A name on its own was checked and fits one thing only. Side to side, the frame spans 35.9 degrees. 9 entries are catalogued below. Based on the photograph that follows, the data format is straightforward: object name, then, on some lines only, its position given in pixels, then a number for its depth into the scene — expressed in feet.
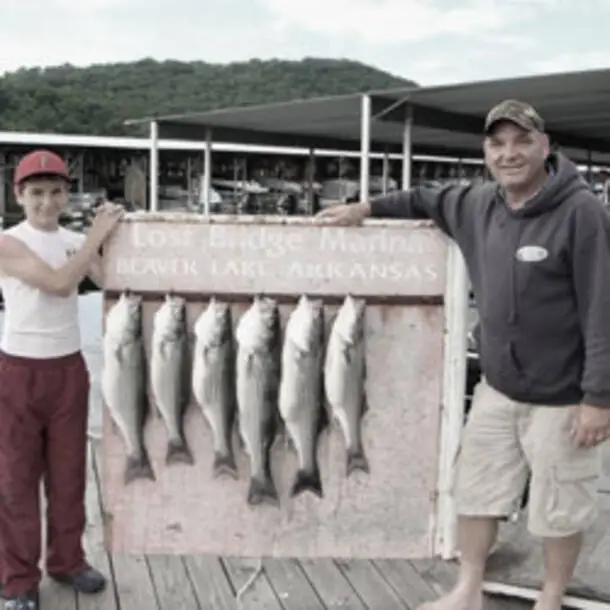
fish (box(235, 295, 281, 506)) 10.34
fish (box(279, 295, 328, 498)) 10.36
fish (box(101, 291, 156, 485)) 10.39
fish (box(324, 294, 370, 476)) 10.42
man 8.93
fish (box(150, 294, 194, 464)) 10.39
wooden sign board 10.54
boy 10.24
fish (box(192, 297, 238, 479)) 10.38
